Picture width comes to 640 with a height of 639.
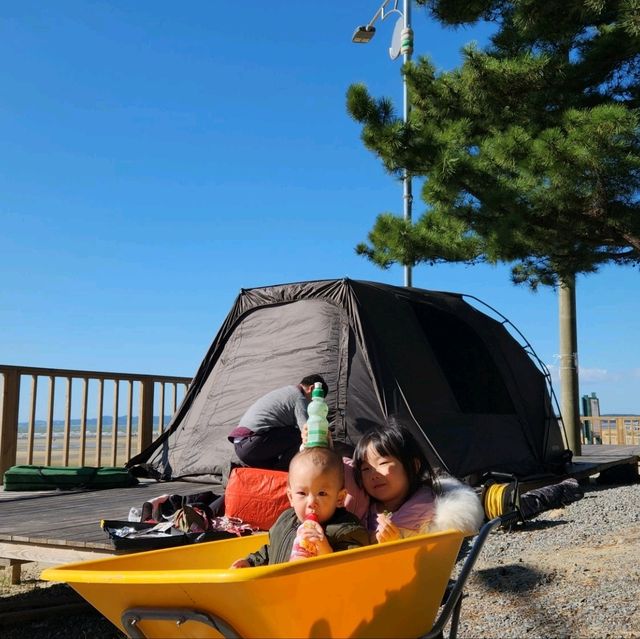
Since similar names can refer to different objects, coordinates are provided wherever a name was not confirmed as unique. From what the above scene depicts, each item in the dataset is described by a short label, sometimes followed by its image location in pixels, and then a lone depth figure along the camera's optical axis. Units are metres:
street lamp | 10.12
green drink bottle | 2.43
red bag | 4.11
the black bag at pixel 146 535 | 3.36
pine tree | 5.29
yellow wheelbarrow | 1.64
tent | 5.84
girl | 2.37
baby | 2.10
